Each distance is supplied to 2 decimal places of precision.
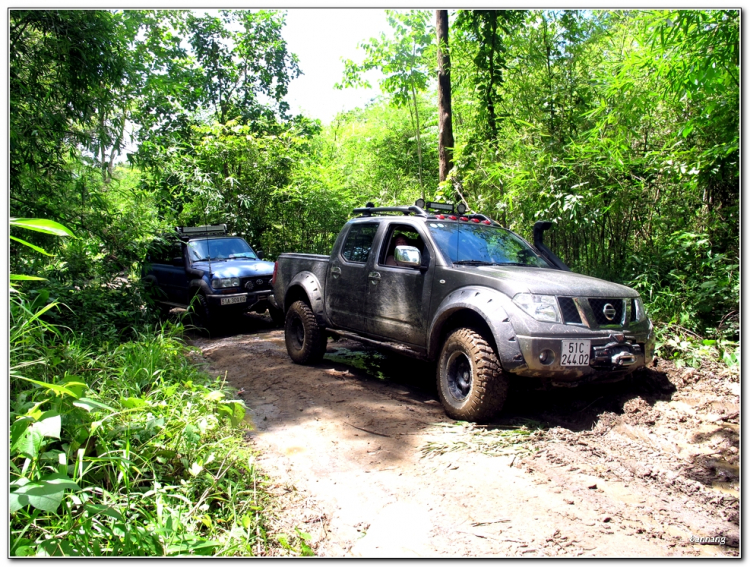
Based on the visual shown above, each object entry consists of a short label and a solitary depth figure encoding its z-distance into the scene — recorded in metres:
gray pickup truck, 4.07
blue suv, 8.97
